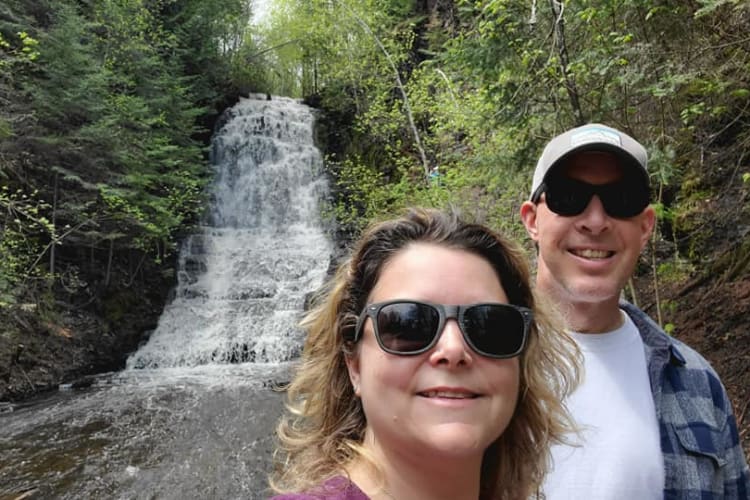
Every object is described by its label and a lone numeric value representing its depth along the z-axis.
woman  0.99
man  1.51
